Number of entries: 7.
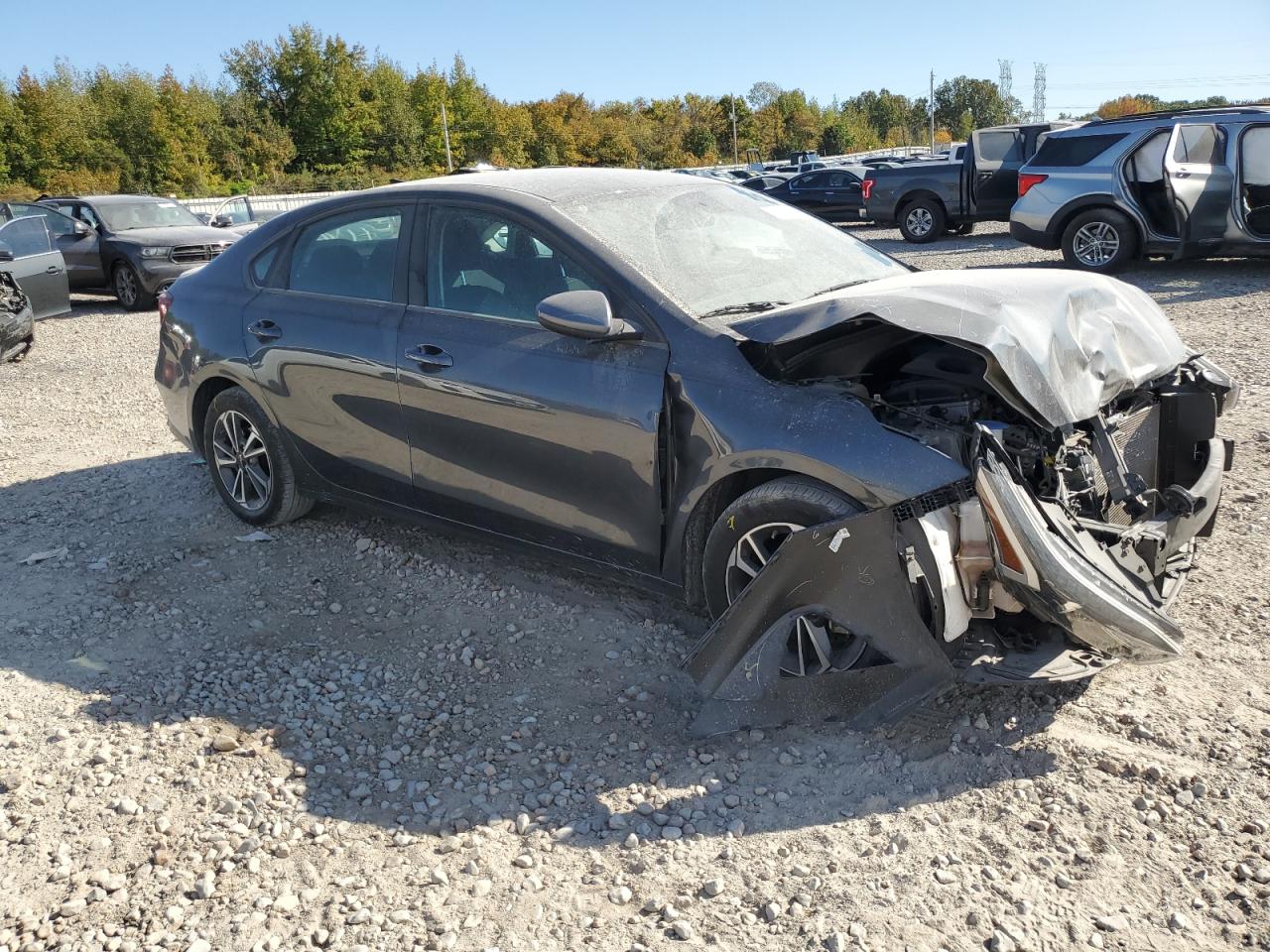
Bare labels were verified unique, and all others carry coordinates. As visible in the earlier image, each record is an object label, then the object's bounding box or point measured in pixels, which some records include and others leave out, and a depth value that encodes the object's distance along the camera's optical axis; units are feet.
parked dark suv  47.21
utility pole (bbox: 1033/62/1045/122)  382.55
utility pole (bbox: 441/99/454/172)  208.08
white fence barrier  100.32
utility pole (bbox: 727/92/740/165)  247.91
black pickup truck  56.24
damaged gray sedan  10.45
